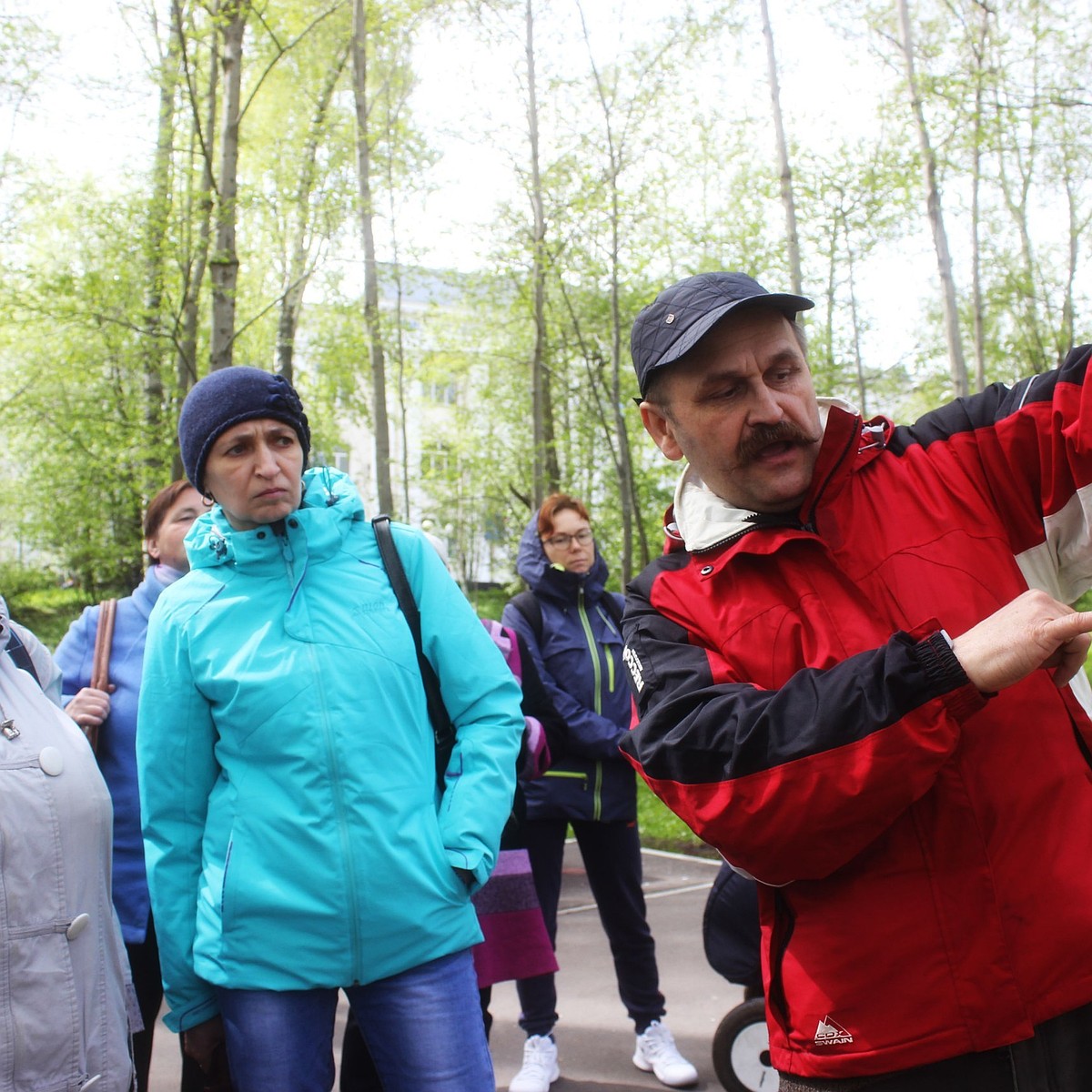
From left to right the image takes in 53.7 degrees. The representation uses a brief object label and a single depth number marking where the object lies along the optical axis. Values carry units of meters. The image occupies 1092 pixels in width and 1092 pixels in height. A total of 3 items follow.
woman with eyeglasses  4.50
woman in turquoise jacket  2.44
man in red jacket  1.43
